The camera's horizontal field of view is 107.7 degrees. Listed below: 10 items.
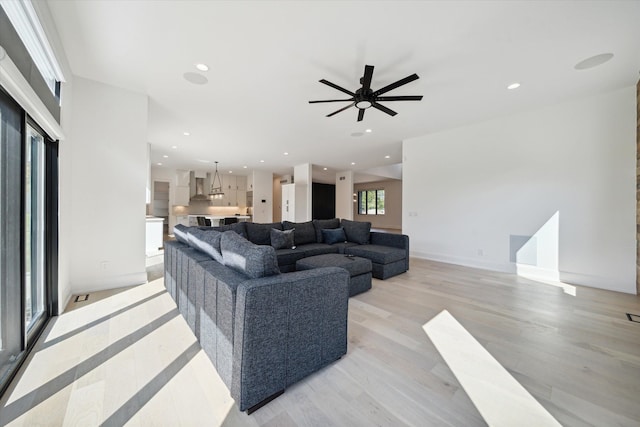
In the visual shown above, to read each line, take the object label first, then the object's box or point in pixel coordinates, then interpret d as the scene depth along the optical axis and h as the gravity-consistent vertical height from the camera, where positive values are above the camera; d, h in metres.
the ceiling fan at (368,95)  2.46 +1.42
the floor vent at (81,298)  2.81 -1.06
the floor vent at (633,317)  2.42 -1.10
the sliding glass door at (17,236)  1.56 -0.19
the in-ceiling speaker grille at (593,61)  2.56 +1.74
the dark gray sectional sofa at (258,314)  1.26 -0.64
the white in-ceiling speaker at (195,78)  2.94 +1.73
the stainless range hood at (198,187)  9.95 +1.11
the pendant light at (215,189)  9.95 +0.99
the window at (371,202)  12.97 +0.63
